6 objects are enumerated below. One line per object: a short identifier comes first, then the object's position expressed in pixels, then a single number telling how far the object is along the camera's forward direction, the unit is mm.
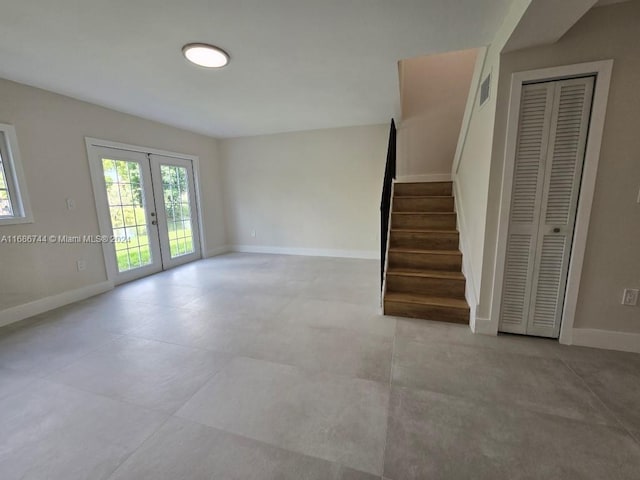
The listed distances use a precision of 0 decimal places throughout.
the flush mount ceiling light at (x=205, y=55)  2143
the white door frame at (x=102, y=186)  3430
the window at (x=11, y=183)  2715
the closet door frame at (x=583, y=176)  1863
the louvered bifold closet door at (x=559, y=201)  1933
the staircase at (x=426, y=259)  2652
